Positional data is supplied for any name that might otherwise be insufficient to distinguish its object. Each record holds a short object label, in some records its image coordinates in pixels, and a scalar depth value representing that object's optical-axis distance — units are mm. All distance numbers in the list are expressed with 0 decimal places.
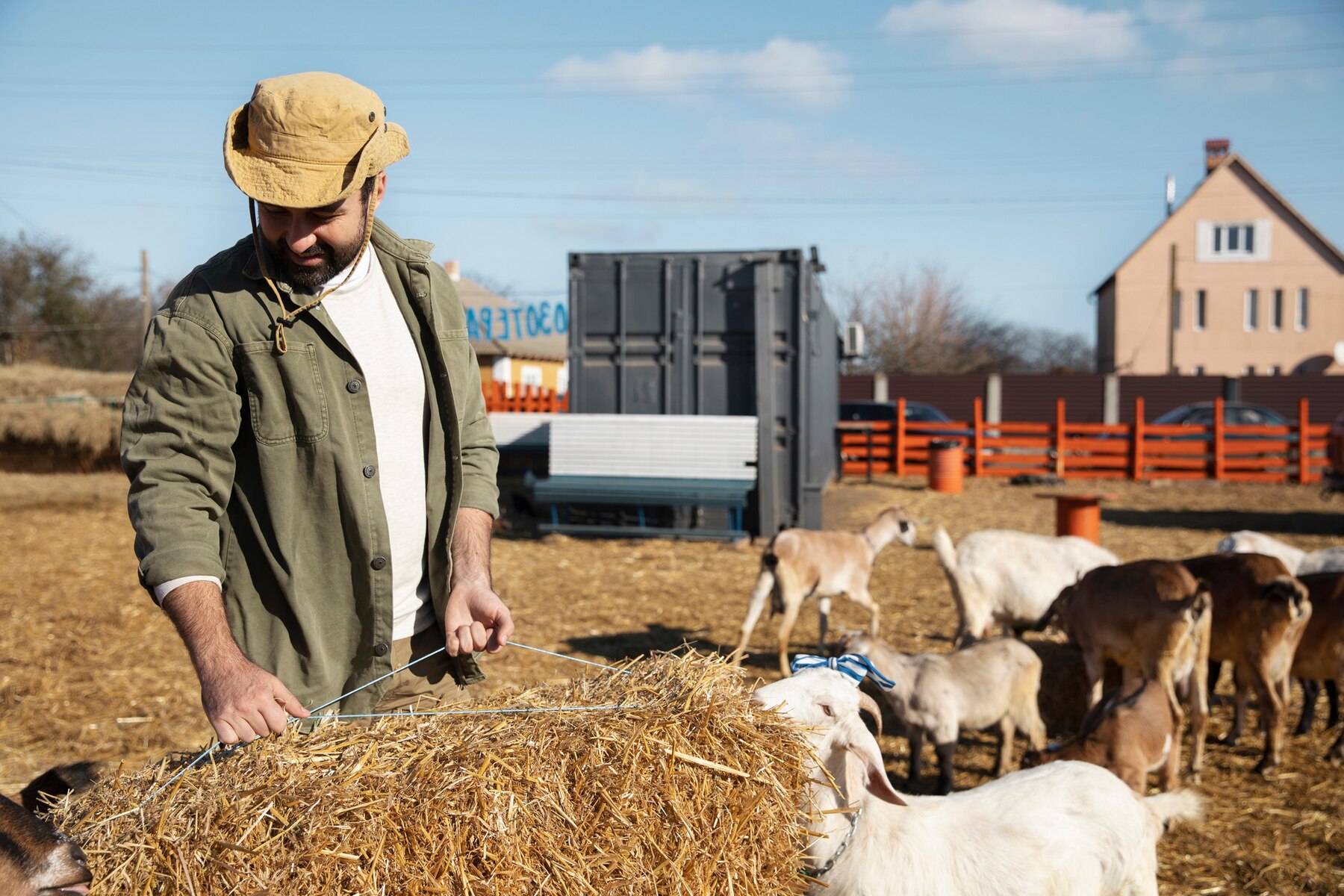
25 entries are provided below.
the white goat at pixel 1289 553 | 7281
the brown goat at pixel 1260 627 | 5527
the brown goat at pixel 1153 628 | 5406
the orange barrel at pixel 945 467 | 18344
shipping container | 12023
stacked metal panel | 11961
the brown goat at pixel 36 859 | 1642
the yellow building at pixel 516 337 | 19031
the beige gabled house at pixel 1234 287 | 41250
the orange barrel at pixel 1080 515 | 10391
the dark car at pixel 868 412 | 25031
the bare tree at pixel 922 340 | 50719
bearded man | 2051
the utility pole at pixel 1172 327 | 39188
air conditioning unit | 20750
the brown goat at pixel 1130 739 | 4473
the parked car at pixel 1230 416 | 23234
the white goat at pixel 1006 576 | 7238
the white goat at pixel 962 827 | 2594
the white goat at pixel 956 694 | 5203
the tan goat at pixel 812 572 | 7453
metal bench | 11828
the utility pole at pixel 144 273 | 38031
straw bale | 1675
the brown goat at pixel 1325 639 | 5750
